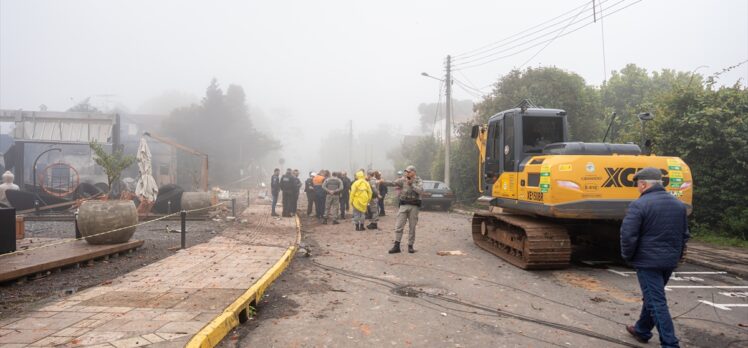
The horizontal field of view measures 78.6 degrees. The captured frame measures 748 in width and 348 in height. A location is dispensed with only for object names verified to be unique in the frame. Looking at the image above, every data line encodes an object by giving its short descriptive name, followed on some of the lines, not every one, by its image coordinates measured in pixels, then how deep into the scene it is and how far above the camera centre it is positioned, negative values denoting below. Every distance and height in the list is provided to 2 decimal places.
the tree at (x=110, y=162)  8.84 +0.27
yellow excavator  7.01 -0.10
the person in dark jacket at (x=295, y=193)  16.34 -0.58
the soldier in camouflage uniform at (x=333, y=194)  14.77 -0.55
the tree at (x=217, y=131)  42.78 +4.40
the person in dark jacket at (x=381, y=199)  15.26 -0.79
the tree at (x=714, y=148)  10.95 +0.80
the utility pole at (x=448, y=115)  23.14 +3.32
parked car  20.19 -0.80
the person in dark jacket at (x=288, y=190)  16.12 -0.47
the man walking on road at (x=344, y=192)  16.97 -0.58
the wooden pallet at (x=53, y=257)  6.14 -1.27
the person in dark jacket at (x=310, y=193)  17.38 -0.61
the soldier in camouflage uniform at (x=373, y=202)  13.66 -0.78
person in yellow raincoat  12.88 -0.44
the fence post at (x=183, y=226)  8.67 -0.95
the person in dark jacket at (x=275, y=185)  16.78 -0.31
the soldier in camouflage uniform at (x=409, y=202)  9.38 -0.50
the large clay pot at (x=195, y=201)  14.98 -0.81
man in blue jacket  4.08 -0.57
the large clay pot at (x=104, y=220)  8.08 -0.79
